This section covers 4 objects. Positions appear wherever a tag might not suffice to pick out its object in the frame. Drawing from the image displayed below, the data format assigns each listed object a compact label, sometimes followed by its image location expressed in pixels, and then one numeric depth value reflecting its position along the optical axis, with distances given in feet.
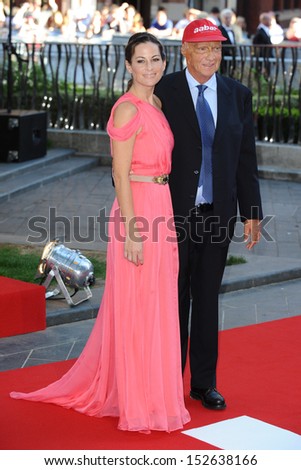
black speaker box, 46.19
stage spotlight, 25.49
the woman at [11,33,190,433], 18.04
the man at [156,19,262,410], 18.88
